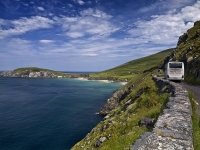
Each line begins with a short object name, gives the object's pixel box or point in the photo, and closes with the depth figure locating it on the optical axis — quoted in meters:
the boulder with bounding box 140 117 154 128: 11.95
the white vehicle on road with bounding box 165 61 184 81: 36.09
